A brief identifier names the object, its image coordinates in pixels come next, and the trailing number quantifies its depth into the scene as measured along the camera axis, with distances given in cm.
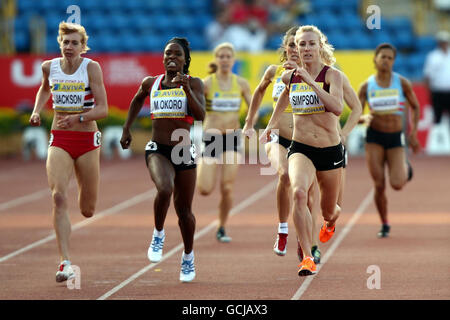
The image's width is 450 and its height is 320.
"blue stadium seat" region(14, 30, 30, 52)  2552
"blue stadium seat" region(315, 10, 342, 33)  2553
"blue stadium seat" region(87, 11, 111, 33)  2616
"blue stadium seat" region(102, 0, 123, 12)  2677
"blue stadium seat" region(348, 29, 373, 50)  2530
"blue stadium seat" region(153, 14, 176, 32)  2598
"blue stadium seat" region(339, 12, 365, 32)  2578
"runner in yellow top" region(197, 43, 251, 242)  1251
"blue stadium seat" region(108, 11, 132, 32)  2630
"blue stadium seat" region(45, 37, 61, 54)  2527
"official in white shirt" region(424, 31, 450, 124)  2303
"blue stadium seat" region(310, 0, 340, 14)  2611
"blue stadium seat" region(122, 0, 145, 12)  2681
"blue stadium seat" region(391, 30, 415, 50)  2580
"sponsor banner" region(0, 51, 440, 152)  2333
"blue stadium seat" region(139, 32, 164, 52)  2559
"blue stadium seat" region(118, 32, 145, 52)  2581
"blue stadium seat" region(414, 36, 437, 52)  2552
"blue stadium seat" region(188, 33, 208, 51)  2522
